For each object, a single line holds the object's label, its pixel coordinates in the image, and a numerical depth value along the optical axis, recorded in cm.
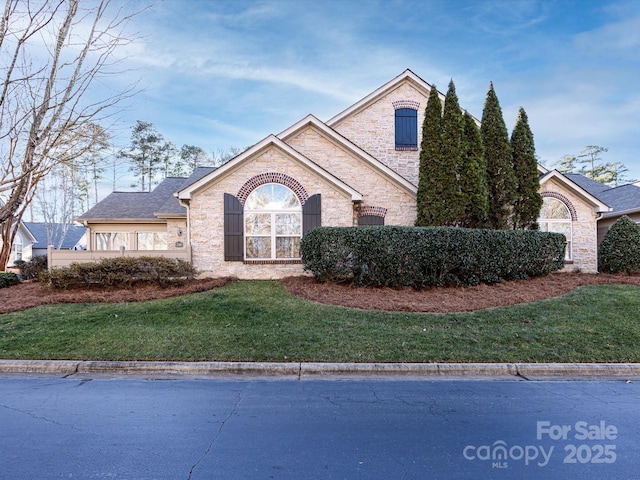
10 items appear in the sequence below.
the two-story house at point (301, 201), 1396
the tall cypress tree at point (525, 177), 1516
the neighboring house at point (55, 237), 3732
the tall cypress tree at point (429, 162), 1403
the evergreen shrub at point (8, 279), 1382
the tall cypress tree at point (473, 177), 1402
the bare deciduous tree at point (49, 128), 859
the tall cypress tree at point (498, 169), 1502
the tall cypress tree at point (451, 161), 1381
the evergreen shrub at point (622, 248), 1420
